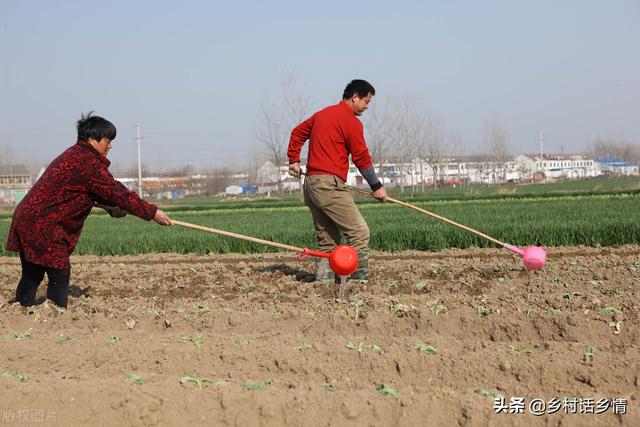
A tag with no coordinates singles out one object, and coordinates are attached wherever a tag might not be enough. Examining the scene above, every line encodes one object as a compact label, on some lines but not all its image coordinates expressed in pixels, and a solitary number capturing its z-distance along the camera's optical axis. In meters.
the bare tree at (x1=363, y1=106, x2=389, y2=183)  51.91
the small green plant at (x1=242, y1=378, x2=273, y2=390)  3.52
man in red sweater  7.02
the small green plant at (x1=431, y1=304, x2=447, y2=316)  5.12
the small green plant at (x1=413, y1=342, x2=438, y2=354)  4.03
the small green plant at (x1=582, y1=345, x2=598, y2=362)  3.81
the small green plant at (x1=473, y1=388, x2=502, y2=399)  3.39
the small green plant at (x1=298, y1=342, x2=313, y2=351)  4.16
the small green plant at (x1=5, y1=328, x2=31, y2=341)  4.80
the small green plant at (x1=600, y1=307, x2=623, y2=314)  4.97
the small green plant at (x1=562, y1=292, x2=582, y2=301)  5.68
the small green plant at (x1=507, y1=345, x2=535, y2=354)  3.99
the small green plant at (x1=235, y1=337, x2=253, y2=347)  4.31
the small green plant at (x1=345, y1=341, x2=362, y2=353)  4.09
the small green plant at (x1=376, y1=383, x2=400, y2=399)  3.35
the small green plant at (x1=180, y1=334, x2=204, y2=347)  4.39
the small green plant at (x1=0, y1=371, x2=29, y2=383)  3.78
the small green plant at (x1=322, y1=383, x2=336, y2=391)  3.51
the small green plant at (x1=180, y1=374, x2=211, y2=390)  3.60
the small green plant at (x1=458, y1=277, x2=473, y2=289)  6.82
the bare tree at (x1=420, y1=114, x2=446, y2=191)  59.44
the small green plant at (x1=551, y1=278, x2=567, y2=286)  6.53
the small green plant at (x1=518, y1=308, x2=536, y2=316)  4.97
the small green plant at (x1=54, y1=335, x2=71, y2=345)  4.63
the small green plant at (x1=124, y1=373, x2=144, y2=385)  3.65
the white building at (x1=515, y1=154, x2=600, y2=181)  119.74
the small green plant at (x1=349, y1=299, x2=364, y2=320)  5.20
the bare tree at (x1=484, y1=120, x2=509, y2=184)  69.19
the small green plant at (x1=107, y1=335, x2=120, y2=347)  4.50
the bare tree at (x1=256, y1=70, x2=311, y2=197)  46.28
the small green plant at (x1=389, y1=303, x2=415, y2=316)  5.13
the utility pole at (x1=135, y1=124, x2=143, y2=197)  59.92
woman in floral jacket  5.69
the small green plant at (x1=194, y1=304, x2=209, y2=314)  5.61
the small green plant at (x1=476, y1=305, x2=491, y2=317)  5.04
